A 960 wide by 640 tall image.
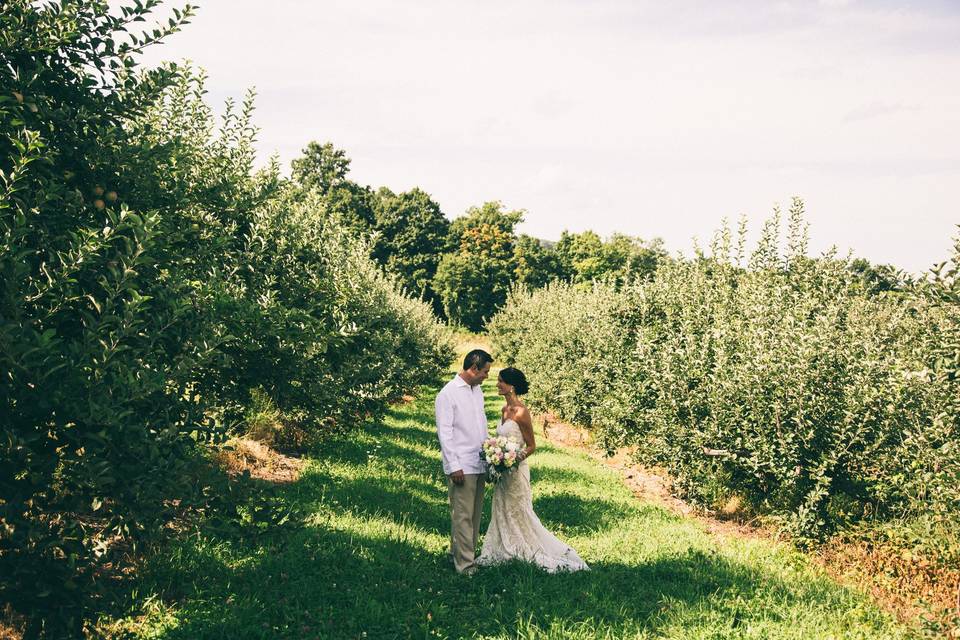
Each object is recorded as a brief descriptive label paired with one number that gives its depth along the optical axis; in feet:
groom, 24.45
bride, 26.18
